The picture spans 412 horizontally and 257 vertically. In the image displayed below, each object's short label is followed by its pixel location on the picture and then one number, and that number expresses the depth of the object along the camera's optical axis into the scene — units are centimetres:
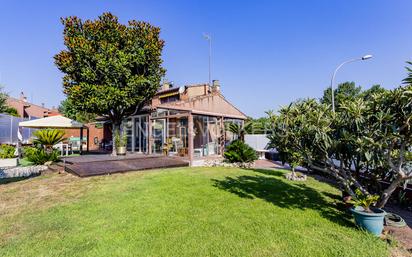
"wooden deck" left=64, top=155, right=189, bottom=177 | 1088
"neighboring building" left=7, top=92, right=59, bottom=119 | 3550
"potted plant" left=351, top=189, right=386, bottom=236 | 448
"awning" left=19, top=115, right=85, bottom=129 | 1460
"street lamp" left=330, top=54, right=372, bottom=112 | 1560
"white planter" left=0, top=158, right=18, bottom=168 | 1220
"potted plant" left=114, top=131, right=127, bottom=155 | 1582
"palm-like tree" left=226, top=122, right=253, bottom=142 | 1819
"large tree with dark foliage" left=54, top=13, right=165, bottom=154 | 1348
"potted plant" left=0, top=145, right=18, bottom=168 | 1227
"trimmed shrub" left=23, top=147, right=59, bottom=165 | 1282
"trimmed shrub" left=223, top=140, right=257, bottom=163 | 1465
